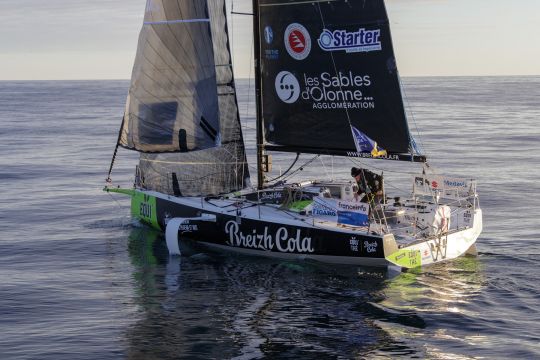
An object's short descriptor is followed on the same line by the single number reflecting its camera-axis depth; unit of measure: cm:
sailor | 2408
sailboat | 2333
